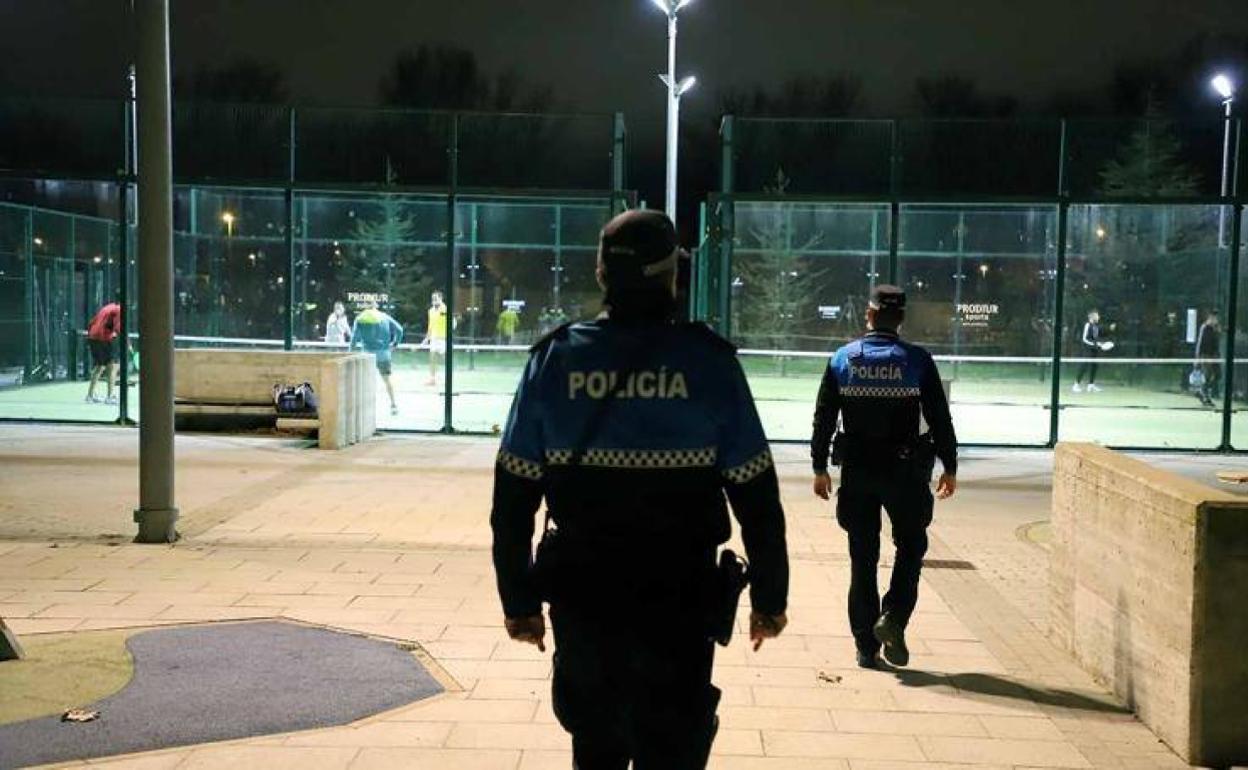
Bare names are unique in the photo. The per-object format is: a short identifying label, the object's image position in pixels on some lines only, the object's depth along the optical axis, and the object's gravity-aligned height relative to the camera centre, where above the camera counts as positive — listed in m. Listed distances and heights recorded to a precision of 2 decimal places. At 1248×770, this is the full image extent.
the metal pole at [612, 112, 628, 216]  14.77 +1.85
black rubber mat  4.70 -1.67
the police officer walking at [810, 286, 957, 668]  5.79 -0.65
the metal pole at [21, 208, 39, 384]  19.94 +0.25
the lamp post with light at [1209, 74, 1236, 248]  14.30 +2.11
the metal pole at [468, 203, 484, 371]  17.17 +0.27
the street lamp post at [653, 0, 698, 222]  19.64 +3.84
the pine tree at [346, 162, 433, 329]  17.27 +0.61
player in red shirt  17.75 -0.53
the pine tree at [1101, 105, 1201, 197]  14.59 +1.91
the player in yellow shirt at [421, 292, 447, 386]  17.75 -0.35
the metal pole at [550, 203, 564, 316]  16.97 +0.61
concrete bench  14.52 -0.88
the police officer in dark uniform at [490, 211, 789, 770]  2.98 -0.50
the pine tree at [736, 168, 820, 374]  19.44 +0.43
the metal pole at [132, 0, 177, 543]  8.39 -0.01
